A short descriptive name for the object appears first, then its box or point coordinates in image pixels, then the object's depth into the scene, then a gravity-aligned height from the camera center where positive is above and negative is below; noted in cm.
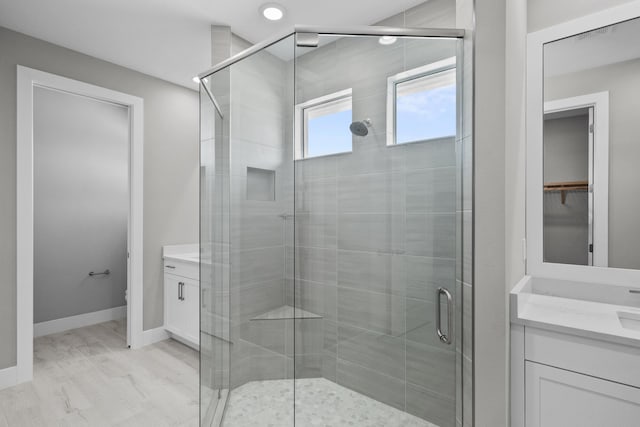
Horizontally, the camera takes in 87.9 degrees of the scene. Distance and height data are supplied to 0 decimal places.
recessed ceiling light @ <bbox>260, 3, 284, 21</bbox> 217 +135
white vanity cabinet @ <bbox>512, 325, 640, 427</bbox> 112 -61
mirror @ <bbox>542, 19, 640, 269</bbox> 148 +30
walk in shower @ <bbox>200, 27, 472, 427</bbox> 142 -7
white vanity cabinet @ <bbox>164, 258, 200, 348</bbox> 296 -83
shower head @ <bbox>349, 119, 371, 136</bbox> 145 +37
